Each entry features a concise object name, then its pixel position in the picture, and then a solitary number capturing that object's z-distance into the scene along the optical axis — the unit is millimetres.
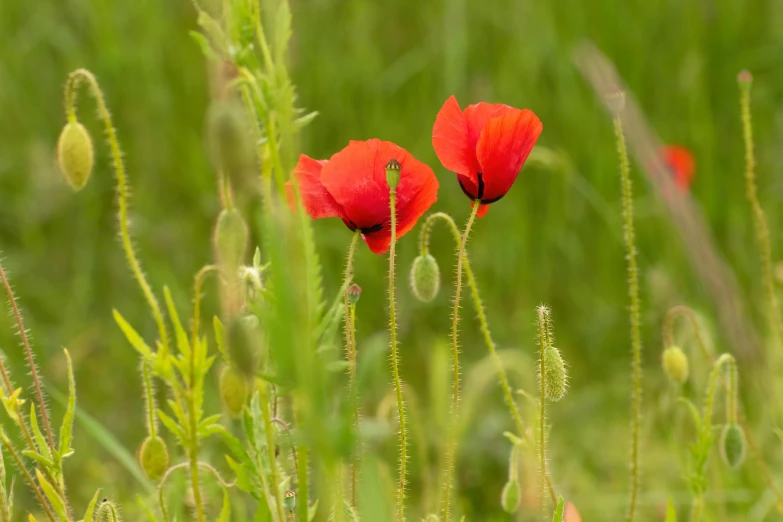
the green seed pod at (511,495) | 1705
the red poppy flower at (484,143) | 1656
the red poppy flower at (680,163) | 2502
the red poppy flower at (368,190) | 1651
